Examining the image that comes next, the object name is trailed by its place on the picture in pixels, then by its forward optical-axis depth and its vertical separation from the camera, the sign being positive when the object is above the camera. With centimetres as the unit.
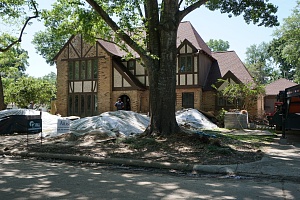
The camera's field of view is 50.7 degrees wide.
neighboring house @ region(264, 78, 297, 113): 3312 +184
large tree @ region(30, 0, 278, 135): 1126 +304
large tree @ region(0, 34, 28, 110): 1933 +451
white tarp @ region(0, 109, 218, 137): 1336 -73
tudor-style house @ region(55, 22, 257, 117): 2442 +262
